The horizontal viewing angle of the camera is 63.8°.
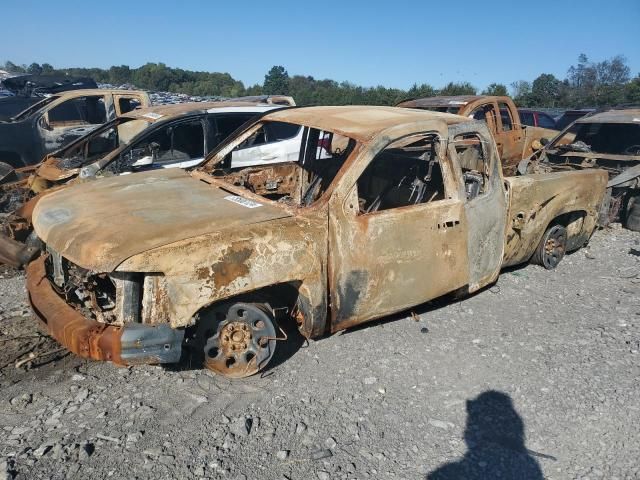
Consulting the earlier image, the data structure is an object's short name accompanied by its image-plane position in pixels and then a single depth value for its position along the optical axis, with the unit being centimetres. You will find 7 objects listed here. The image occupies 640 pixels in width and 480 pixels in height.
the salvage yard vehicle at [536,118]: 1295
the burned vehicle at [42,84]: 1271
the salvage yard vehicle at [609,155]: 689
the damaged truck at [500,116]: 875
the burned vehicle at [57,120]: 882
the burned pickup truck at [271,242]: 293
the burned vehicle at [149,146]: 610
